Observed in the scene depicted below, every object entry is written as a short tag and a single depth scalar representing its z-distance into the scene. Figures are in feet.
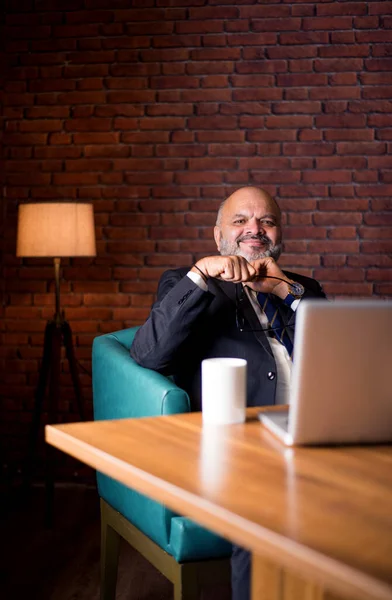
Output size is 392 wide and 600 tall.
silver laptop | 3.65
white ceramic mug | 4.46
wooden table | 2.55
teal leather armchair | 5.62
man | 6.43
